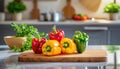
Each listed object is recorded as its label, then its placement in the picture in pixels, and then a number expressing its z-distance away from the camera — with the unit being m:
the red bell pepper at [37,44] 1.71
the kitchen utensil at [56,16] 4.06
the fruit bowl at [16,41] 2.01
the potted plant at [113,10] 4.20
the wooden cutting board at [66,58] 1.56
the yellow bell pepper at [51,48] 1.58
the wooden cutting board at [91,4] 4.48
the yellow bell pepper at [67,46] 1.63
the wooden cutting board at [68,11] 4.46
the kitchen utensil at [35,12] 4.48
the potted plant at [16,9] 4.24
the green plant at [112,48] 1.92
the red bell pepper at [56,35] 1.70
